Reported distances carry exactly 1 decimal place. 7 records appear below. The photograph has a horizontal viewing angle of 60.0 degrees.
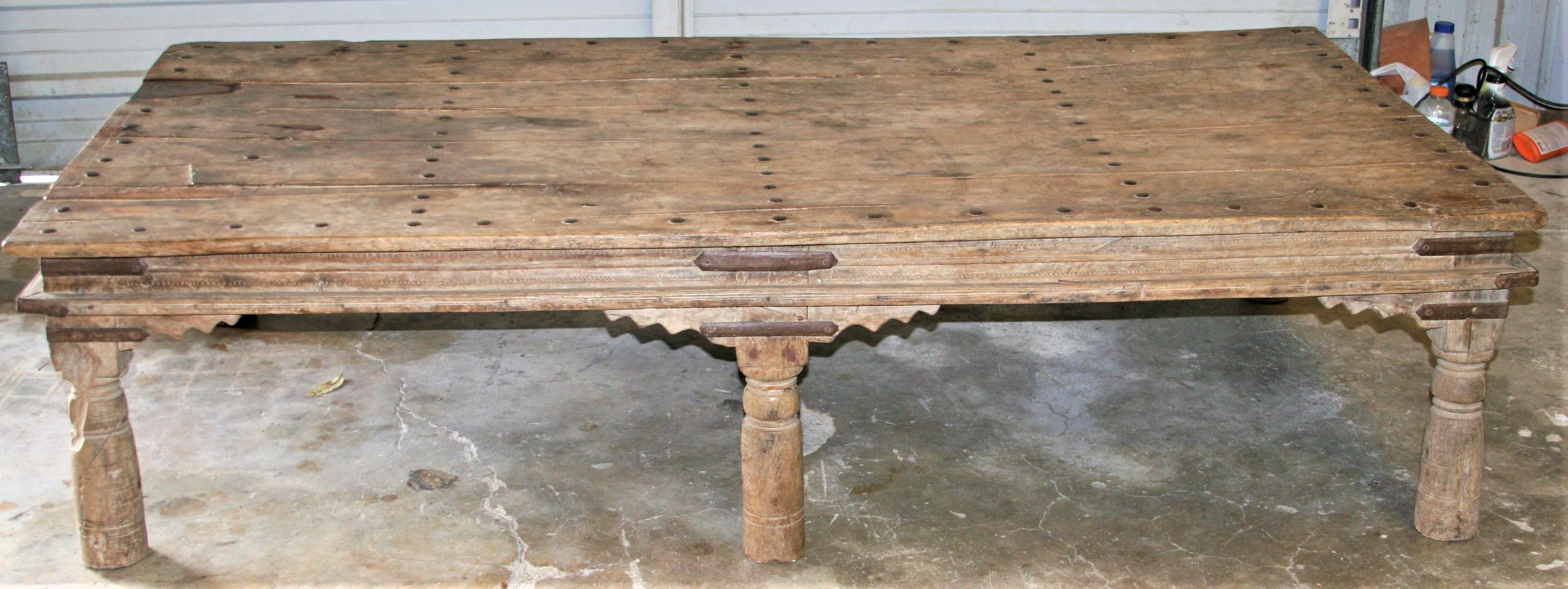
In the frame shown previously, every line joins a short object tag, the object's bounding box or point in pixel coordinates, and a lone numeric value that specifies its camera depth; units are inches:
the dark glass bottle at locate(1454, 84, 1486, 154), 232.1
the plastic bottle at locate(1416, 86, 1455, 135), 227.0
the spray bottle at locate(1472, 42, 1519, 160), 230.8
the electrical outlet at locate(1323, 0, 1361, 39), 241.0
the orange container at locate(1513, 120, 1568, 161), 234.1
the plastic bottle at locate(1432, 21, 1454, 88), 237.9
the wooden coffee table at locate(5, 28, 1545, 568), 109.1
